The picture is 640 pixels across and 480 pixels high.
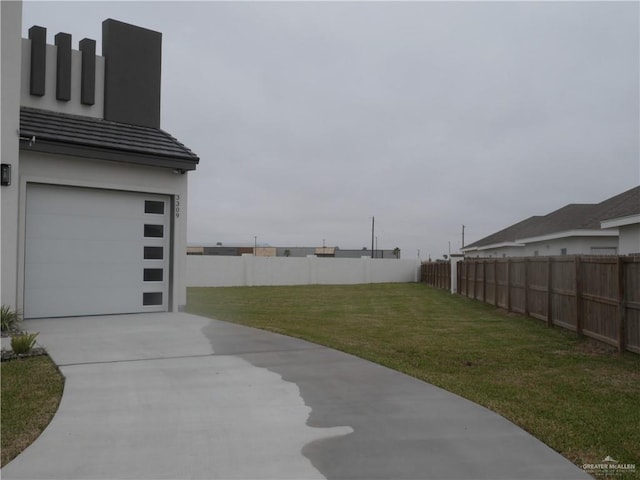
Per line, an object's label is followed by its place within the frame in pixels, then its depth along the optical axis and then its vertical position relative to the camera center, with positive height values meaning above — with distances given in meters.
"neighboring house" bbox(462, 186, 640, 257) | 19.03 +1.38
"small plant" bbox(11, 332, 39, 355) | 7.80 -1.29
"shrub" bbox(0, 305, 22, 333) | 9.63 -1.16
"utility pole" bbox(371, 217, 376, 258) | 77.57 +4.69
